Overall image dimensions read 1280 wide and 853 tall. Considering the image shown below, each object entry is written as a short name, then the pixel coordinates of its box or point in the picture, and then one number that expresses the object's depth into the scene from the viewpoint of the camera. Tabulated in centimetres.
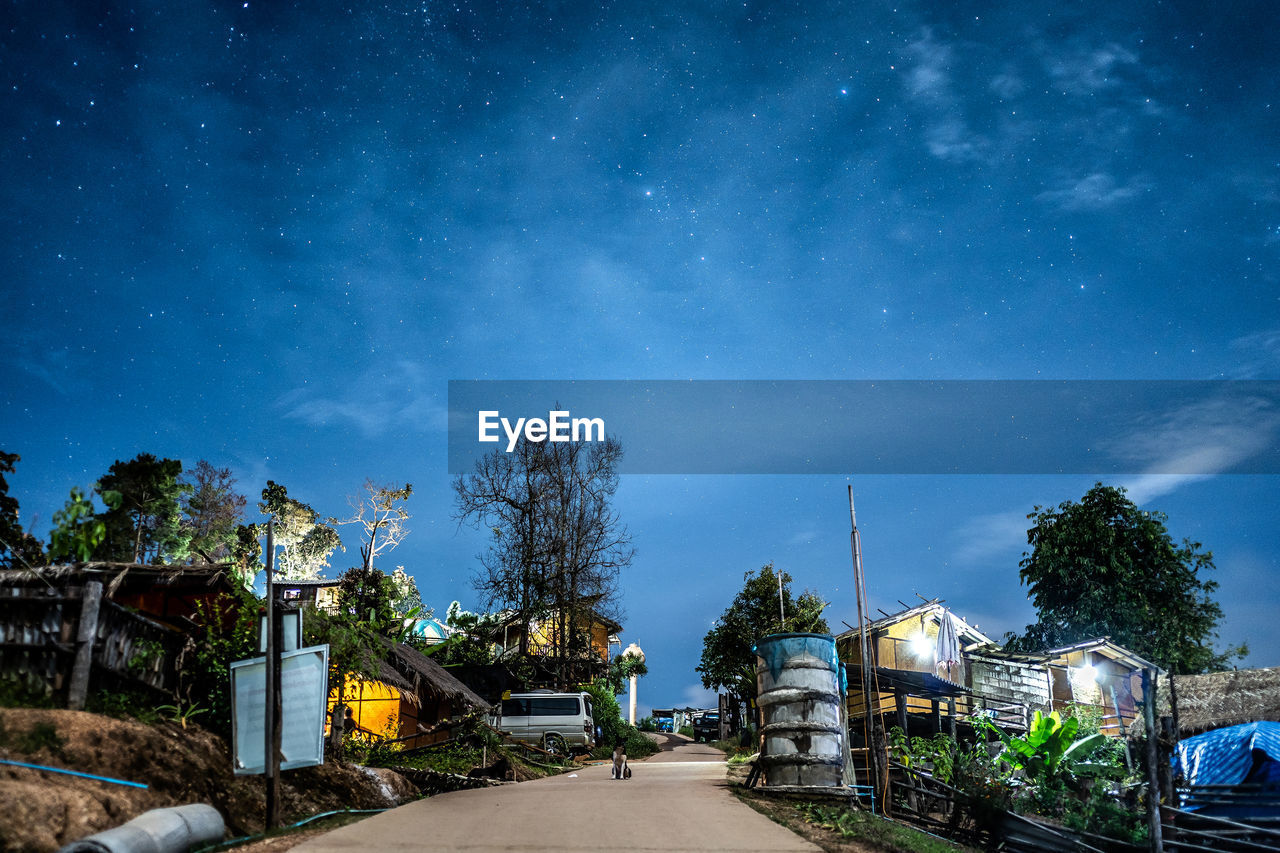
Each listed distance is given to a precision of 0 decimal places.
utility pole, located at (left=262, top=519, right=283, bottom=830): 977
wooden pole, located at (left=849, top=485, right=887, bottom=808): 1637
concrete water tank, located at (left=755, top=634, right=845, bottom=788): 1391
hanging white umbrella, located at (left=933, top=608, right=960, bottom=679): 3173
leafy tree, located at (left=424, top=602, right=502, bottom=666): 3519
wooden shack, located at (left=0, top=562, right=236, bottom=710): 929
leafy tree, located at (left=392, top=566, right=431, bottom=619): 5000
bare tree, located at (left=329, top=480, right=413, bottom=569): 4043
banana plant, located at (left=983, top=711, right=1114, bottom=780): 1634
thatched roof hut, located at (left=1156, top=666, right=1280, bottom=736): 2116
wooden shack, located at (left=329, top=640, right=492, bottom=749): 2208
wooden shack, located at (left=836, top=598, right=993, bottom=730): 3512
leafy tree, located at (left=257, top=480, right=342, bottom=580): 4822
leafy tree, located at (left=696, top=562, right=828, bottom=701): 4303
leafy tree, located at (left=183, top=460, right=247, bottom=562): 4281
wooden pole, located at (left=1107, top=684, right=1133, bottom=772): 2252
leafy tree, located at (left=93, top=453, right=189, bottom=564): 3841
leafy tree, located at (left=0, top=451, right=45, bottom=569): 1520
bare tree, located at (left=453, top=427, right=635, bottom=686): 3844
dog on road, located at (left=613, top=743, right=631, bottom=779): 1887
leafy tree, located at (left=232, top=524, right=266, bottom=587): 3673
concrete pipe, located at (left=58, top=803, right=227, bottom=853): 625
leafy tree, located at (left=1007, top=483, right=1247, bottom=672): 4322
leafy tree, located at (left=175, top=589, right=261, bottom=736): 1130
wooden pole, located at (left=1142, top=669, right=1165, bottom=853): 1176
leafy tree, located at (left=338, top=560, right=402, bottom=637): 2398
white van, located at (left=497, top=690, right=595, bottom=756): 2959
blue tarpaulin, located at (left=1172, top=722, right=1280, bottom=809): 1797
